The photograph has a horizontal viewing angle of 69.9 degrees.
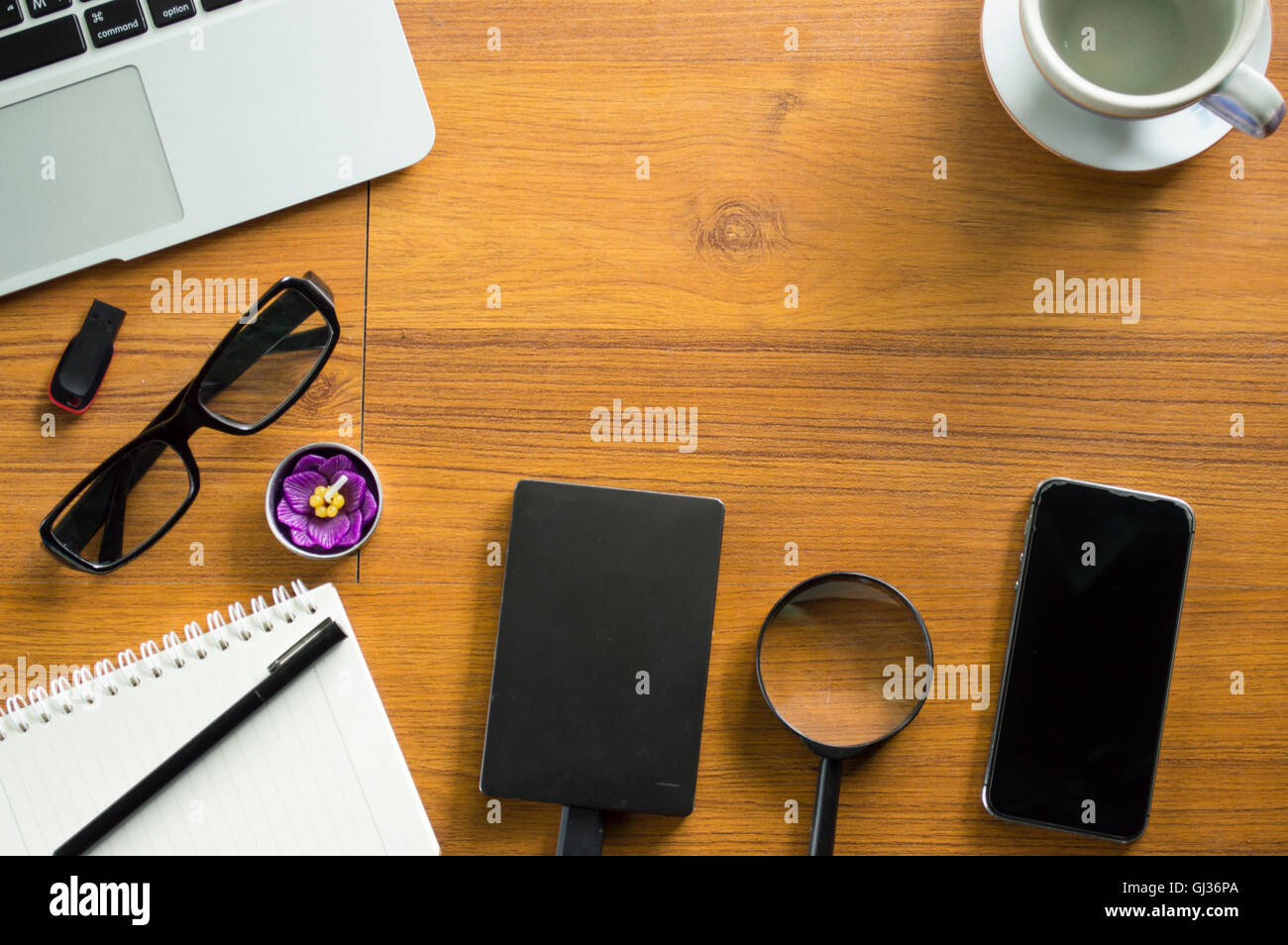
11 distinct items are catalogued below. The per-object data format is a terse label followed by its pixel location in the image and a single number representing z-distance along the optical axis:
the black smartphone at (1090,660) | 0.76
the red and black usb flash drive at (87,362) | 0.77
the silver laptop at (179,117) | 0.73
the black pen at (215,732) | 0.74
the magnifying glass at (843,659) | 0.76
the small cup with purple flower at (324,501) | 0.76
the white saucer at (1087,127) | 0.72
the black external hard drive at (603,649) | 0.76
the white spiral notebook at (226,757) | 0.75
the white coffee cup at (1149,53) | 0.63
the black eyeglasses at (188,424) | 0.76
